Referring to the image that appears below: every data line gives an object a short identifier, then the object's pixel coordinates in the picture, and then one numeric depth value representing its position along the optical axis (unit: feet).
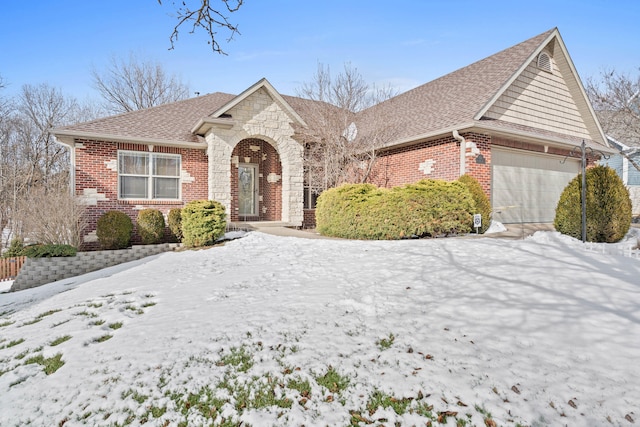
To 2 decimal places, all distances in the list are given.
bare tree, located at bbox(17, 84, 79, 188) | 80.02
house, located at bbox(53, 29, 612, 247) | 36.96
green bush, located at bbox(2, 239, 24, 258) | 39.29
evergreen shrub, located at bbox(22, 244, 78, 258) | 30.55
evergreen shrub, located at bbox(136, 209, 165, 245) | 36.09
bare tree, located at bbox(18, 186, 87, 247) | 32.63
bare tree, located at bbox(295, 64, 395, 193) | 43.62
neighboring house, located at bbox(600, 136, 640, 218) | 65.72
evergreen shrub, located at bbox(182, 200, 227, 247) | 32.37
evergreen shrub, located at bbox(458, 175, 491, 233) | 33.33
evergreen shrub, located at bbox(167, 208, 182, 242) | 36.88
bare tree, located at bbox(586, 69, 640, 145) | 52.94
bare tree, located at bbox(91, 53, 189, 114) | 91.20
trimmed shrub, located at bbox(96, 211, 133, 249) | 34.32
